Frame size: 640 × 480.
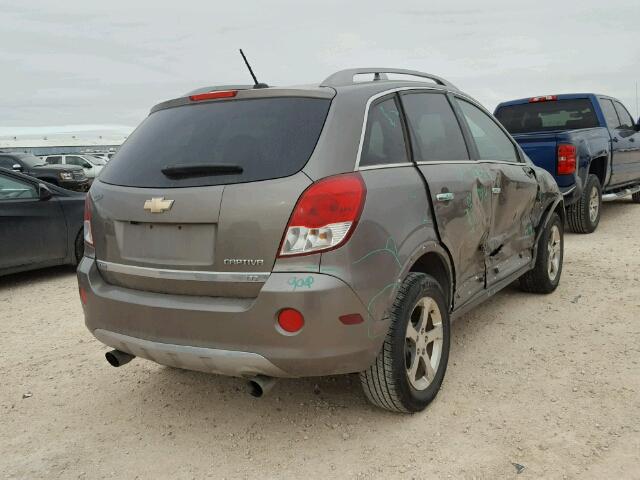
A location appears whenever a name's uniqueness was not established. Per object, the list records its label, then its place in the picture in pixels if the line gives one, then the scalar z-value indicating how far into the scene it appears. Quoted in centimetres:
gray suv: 249
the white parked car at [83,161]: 2730
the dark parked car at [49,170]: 1542
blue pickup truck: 744
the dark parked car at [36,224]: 619
